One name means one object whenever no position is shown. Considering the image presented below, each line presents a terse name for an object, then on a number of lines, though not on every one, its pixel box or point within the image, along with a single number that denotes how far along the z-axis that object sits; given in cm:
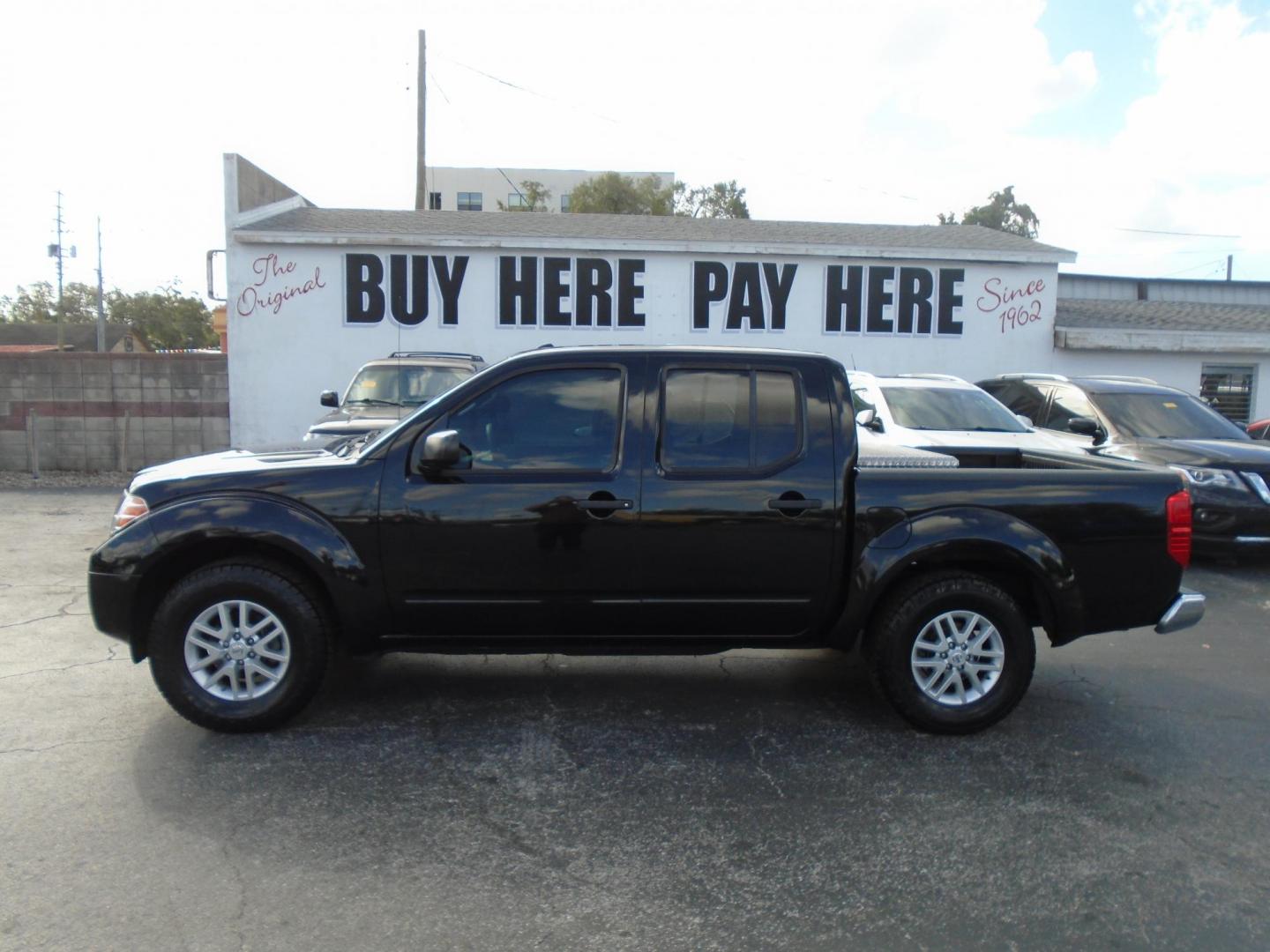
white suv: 920
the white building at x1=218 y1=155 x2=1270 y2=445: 1496
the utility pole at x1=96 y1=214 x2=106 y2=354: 4578
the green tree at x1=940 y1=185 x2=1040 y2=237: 4391
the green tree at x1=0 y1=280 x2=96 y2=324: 6512
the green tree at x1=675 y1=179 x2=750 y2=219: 5031
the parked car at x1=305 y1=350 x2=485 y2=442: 1075
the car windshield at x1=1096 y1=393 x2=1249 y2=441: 962
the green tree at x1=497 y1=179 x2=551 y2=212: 4956
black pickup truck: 464
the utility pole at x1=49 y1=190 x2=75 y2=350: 5812
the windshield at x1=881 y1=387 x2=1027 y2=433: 970
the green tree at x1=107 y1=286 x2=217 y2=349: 6003
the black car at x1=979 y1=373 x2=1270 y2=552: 839
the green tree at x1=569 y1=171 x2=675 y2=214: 4622
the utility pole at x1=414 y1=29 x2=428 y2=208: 2291
